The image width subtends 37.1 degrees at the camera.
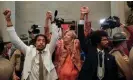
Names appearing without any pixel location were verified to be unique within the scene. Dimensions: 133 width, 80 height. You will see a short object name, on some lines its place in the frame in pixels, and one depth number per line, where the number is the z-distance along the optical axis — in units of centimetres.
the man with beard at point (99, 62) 193
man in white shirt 203
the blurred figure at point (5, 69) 158
